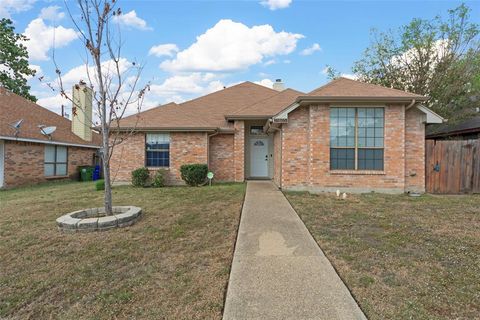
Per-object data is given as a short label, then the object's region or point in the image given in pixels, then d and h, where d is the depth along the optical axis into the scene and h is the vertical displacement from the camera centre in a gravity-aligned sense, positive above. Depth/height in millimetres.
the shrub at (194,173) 11508 -569
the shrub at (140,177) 11484 -755
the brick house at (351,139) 9172 +817
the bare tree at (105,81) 5457 +1709
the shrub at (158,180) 11508 -884
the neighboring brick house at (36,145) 12359 +820
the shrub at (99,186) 10906 -1103
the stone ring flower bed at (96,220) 5141 -1254
